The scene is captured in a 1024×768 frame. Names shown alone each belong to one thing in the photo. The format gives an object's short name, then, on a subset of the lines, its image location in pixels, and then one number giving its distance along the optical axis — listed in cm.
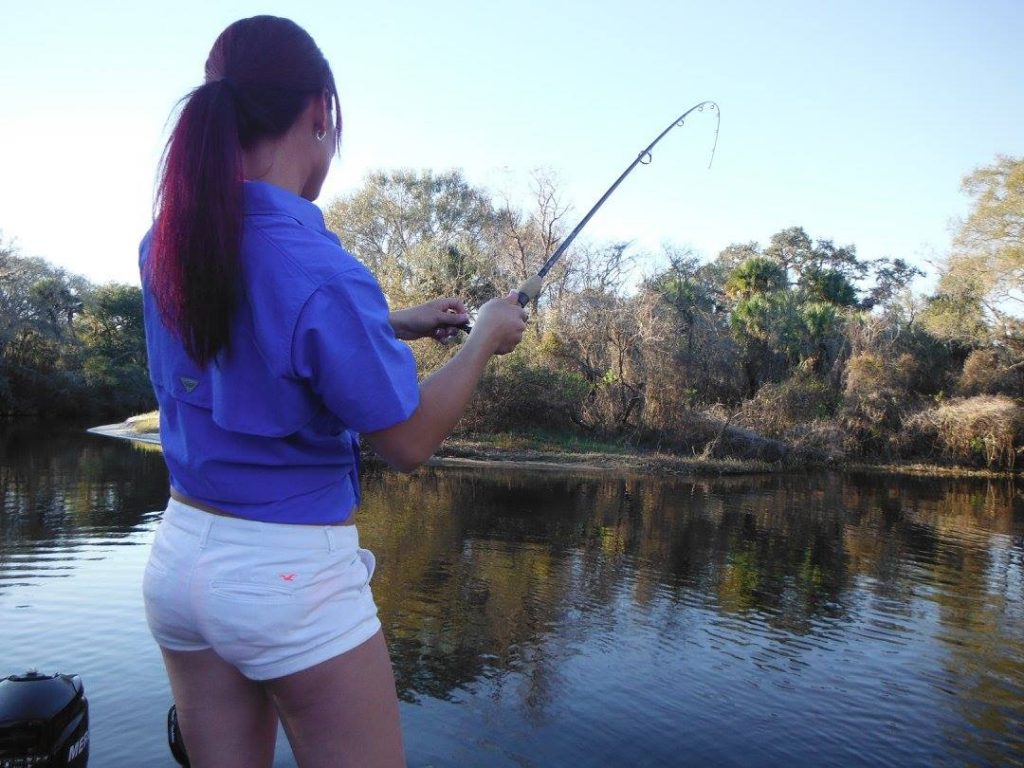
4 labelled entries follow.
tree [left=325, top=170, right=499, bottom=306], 4134
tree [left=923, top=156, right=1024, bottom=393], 2598
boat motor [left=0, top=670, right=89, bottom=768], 272
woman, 124
